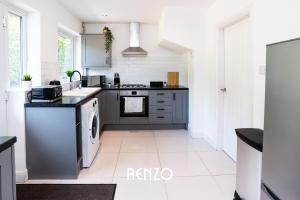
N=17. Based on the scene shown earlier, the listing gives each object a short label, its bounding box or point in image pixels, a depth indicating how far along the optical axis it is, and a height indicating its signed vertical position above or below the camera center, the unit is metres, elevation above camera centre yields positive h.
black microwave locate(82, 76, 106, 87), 5.57 +0.09
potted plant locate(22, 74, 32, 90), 3.03 +0.04
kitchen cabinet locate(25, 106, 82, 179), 2.99 -0.63
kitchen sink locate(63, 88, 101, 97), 3.90 -0.10
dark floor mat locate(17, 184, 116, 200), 2.66 -1.08
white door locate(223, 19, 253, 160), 3.29 +0.04
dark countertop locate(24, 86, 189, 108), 2.96 -0.19
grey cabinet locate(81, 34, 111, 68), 5.71 +0.73
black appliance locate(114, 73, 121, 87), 6.03 +0.12
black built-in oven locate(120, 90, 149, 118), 5.54 -0.34
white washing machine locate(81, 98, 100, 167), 3.35 -0.60
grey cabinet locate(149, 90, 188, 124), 5.52 -0.44
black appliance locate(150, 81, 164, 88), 5.86 +0.03
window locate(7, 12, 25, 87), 3.11 +0.44
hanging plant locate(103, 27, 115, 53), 5.76 +1.00
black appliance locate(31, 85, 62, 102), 3.06 -0.10
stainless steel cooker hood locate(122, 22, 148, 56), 5.90 +0.95
